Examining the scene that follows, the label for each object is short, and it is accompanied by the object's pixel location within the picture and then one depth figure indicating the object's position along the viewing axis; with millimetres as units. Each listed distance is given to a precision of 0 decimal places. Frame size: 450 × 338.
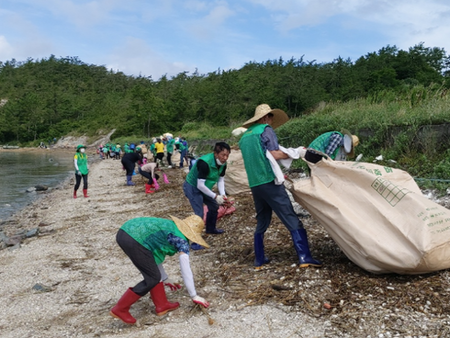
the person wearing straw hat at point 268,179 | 4012
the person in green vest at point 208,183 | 5375
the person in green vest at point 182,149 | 18094
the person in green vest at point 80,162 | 11065
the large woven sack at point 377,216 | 3203
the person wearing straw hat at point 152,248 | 3371
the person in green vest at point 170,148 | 18406
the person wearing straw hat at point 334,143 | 5348
